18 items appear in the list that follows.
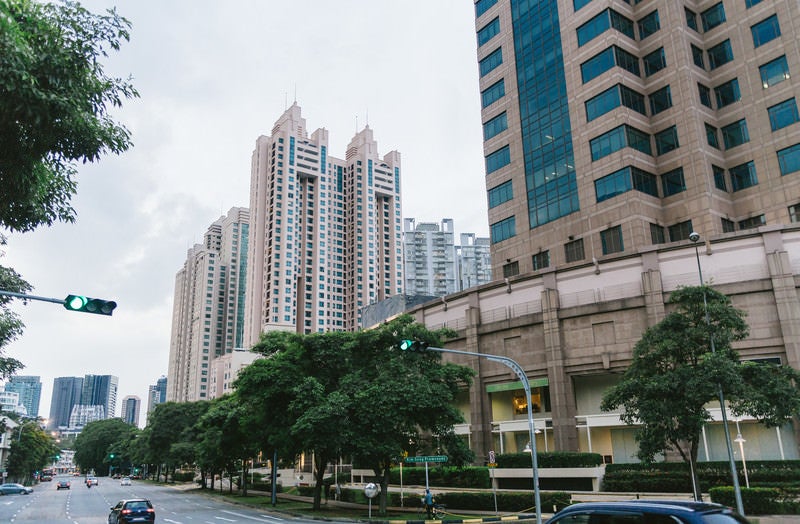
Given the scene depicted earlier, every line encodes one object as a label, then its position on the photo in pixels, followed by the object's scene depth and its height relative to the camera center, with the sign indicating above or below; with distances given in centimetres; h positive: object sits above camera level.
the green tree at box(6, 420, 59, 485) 10675 -62
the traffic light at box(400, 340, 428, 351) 2261 +329
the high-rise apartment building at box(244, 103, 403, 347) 16388 +5751
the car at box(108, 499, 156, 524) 2809 -303
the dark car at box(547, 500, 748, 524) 870 -118
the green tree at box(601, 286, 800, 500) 2489 +204
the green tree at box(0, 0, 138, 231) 1078 +631
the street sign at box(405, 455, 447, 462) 3299 -113
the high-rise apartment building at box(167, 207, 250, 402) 19725 +2303
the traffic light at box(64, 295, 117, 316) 1499 +339
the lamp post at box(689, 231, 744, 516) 2422 -175
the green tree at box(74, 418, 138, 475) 15662 +125
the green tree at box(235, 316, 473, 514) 3512 +261
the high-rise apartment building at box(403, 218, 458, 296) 18950 +4696
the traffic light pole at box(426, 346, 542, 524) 2431 +32
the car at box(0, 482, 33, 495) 7450 -495
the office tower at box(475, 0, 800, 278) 5222 +2692
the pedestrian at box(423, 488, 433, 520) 3342 -346
